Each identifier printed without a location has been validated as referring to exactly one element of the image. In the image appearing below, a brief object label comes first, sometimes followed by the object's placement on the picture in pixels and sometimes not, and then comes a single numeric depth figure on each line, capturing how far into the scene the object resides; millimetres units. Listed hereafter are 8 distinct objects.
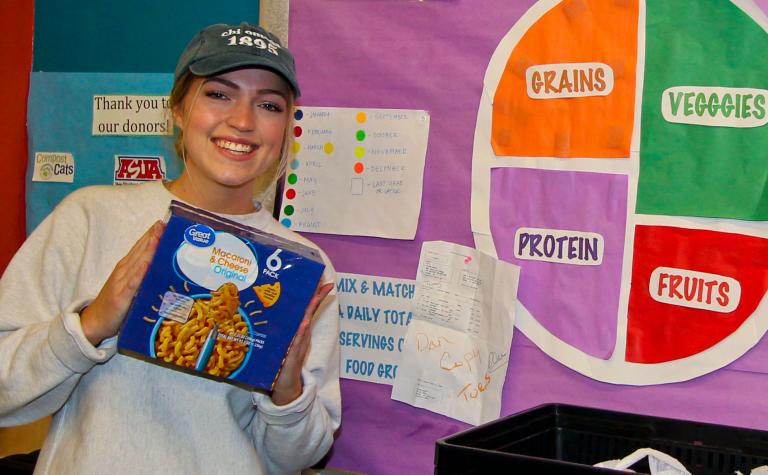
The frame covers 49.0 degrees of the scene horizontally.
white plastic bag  1160
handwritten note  1496
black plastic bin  1115
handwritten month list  1600
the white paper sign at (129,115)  1919
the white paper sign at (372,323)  1600
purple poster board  1484
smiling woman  1177
